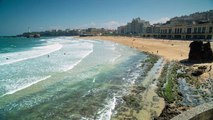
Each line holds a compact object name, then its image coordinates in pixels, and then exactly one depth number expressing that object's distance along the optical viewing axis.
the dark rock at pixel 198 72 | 14.34
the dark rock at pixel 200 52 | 18.94
